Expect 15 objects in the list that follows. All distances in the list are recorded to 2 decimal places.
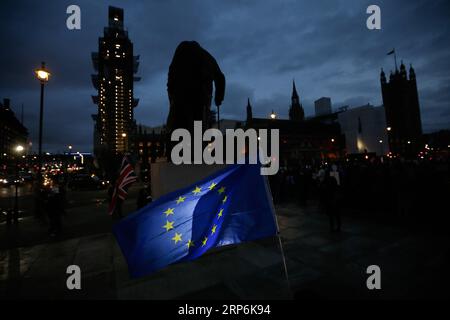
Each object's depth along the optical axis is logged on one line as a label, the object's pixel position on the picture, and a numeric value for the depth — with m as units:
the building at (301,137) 87.19
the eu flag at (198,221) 2.64
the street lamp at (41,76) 9.73
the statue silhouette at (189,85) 5.87
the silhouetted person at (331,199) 7.79
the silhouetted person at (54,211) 8.86
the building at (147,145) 121.69
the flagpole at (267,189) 3.36
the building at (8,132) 100.75
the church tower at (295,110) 122.62
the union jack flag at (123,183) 6.43
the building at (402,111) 125.12
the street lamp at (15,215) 11.30
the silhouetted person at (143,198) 9.25
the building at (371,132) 61.12
